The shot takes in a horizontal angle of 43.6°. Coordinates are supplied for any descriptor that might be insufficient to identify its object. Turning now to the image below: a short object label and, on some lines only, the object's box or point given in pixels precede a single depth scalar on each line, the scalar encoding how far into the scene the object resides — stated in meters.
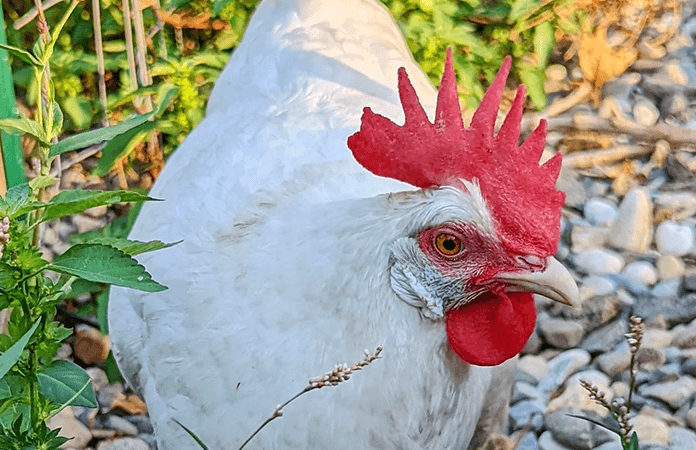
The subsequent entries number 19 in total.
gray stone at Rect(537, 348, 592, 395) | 2.90
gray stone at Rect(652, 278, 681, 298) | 3.18
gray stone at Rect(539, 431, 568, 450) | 2.68
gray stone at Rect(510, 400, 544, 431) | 2.77
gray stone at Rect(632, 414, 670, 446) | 2.63
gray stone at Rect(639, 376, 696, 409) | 2.78
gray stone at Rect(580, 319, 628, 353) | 3.01
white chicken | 1.64
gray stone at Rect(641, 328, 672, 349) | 2.97
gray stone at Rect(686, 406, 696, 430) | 2.67
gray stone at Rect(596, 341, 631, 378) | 2.94
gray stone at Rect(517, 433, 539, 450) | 2.71
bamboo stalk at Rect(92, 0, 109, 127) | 3.04
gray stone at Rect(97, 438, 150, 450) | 2.74
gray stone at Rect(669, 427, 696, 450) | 2.62
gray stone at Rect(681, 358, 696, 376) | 2.87
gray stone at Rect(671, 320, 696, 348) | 2.96
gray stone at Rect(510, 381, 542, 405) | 2.87
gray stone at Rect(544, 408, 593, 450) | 2.63
